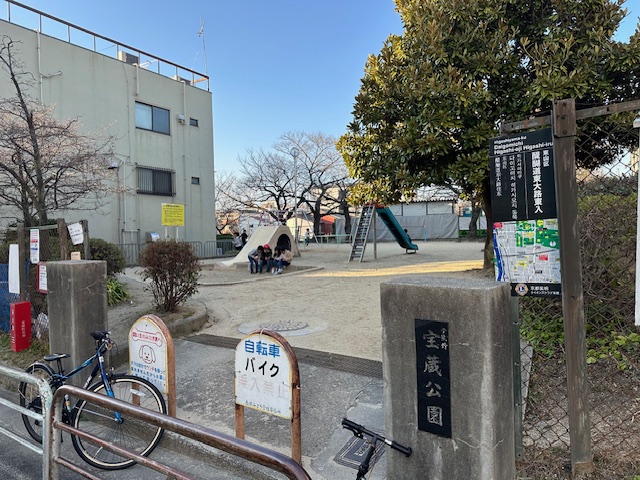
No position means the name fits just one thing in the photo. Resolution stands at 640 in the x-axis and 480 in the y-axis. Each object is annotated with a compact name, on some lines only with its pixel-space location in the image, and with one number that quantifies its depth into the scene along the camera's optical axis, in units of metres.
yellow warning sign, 17.12
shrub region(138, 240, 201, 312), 6.21
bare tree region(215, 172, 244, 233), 32.91
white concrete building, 15.70
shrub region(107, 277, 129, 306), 7.77
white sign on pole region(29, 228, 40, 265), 5.69
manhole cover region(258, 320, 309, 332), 6.12
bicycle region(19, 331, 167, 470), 3.25
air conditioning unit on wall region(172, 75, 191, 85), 20.61
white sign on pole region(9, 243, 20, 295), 5.82
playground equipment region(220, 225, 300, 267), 15.62
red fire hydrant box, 5.36
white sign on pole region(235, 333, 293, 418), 2.68
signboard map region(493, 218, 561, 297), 2.40
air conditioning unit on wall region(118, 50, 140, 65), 18.31
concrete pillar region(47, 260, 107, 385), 4.08
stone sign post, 2.02
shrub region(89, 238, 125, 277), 8.09
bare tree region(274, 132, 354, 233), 29.67
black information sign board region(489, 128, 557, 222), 2.38
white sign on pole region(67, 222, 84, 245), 5.34
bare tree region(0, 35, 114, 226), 7.32
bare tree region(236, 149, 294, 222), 30.23
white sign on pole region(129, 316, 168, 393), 3.35
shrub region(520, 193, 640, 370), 3.96
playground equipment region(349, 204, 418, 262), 16.73
